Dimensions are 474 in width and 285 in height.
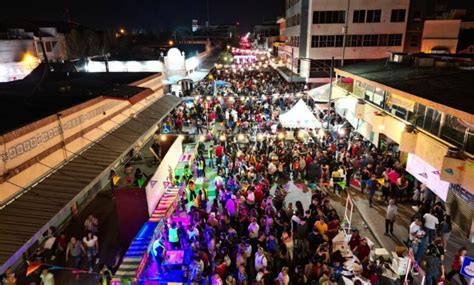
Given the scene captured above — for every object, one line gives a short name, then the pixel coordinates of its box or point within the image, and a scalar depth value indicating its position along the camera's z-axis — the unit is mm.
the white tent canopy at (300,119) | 18578
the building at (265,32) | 87669
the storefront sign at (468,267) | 7947
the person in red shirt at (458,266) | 8344
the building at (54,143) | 7531
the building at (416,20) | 34844
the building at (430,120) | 9719
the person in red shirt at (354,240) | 9234
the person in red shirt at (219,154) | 17250
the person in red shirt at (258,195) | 11934
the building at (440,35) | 35406
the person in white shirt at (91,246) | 10047
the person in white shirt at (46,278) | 8469
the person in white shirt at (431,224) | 9820
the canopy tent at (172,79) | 30619
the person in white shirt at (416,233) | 9664
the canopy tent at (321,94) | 22062
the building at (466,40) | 38531
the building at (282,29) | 57891
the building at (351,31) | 34156
